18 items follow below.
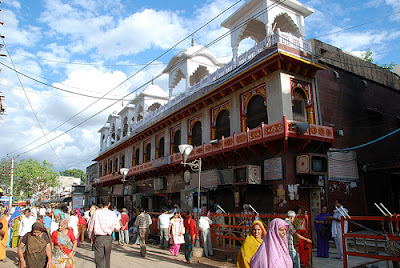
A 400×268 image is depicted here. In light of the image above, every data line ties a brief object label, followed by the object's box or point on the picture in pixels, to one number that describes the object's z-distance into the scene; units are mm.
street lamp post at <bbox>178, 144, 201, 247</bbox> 11852
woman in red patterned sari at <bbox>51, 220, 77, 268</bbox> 5688
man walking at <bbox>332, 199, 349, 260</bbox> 9523
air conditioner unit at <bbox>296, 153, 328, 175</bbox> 12992
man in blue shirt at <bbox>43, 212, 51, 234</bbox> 11448
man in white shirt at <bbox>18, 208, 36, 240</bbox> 11109
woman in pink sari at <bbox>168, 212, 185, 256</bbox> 10820
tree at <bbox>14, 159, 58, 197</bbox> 62781
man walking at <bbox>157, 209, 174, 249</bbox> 13016
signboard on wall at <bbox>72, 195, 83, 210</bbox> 25603
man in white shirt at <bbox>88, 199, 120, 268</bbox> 6633
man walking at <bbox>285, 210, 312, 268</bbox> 6913
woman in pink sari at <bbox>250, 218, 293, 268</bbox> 4252
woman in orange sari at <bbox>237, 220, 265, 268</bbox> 4773
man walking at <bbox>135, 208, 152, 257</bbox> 12143
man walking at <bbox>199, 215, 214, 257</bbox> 10969
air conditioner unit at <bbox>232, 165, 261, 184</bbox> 13891
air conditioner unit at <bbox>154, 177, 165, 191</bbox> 22750
